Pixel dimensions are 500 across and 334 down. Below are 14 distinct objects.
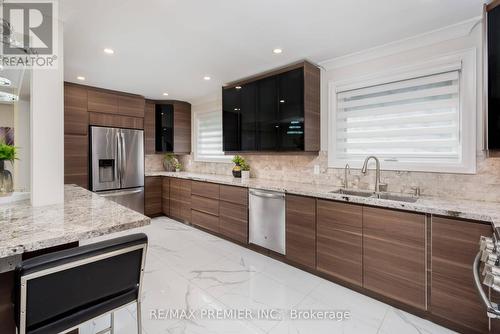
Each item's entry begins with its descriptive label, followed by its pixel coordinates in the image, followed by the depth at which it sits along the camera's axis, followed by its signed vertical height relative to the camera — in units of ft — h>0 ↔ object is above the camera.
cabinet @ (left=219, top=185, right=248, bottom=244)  10.89 -2.27
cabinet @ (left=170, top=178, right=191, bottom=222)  14.12 -2.10
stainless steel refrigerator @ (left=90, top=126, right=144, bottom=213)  13.34 +0.00
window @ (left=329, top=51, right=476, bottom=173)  7.33 +1.42
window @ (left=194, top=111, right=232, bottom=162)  15.74 +1.92
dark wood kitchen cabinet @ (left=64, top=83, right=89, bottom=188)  12.53 +1.61
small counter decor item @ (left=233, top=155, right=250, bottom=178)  13.37 -0.13
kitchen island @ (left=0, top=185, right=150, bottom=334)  3.62 -1.08
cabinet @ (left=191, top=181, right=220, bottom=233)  12.32 -2.17
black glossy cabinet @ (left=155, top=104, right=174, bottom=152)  16.63 +2.62
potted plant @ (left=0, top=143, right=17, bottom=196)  5.61 -0.14
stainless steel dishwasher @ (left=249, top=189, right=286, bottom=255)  9.47 -2.26
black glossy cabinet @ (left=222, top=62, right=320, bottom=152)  9.70 +2.41
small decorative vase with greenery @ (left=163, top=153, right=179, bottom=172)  18.08 +0.22
